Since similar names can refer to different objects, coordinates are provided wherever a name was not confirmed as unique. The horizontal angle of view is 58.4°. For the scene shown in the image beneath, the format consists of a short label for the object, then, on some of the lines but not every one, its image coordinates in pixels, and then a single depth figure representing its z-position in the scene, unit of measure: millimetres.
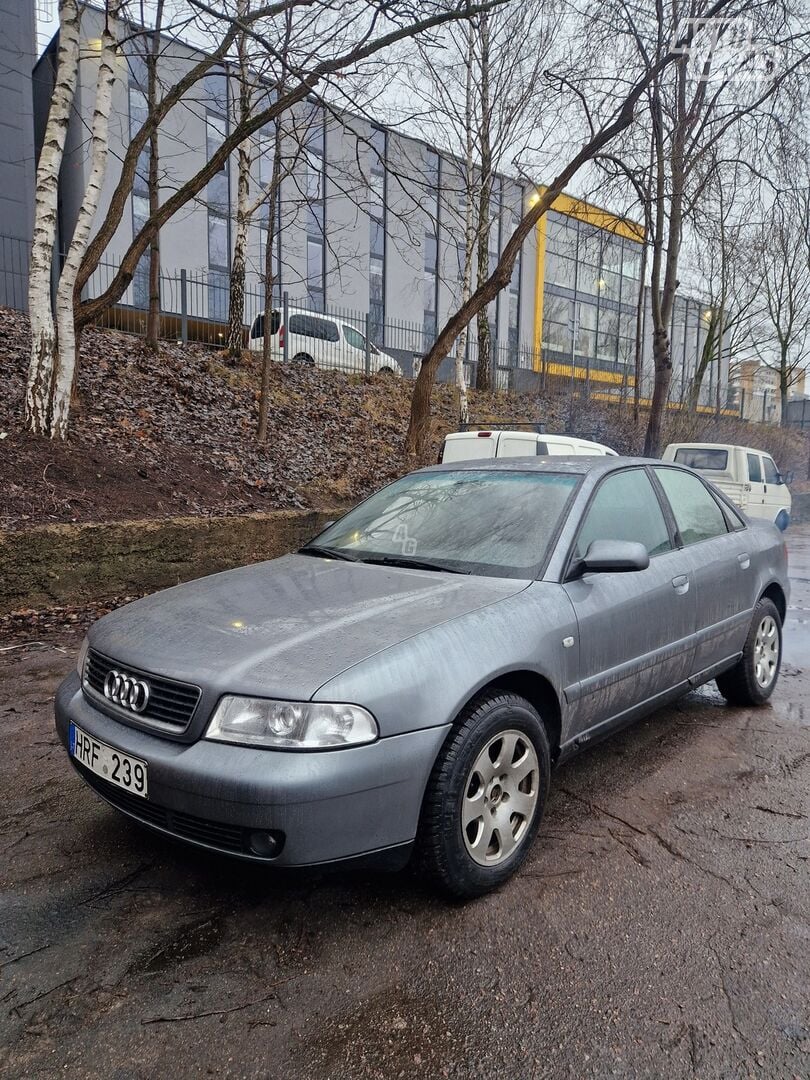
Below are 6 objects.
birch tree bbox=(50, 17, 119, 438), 7844
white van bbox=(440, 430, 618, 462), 8477
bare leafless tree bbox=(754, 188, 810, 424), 25891
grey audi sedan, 2166
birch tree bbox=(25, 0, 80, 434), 7379
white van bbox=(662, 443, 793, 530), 12852
